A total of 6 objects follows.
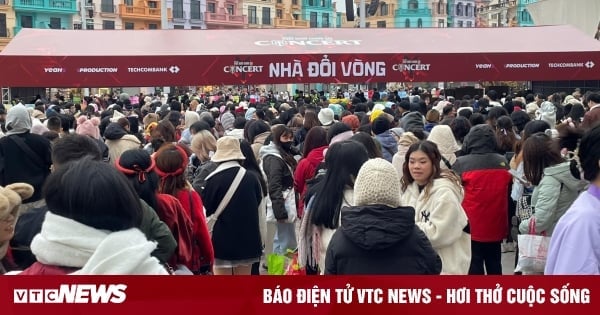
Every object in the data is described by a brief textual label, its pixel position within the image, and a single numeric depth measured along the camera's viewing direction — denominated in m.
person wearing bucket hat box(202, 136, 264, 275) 5.75
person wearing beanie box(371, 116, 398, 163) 7.63
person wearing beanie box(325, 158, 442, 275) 3.21
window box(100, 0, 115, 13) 61.28
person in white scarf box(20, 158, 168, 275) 2.38
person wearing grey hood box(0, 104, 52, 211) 6.73
